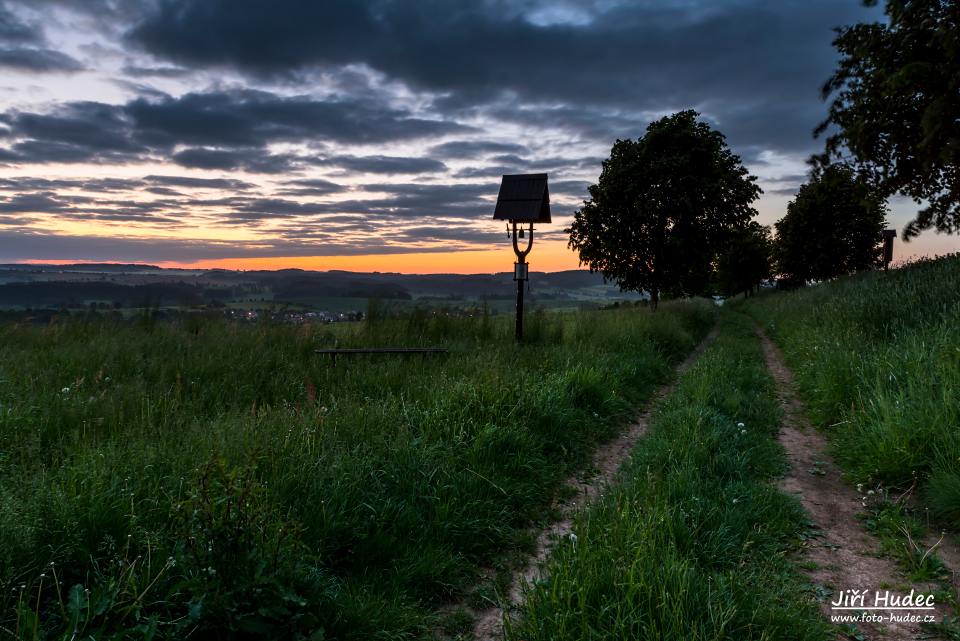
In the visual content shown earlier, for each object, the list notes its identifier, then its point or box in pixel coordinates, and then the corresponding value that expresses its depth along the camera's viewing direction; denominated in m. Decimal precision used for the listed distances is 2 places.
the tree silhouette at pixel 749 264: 53.78
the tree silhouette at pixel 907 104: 12.52
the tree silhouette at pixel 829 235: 35.97
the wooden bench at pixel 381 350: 9.38
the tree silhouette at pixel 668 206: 21.89
